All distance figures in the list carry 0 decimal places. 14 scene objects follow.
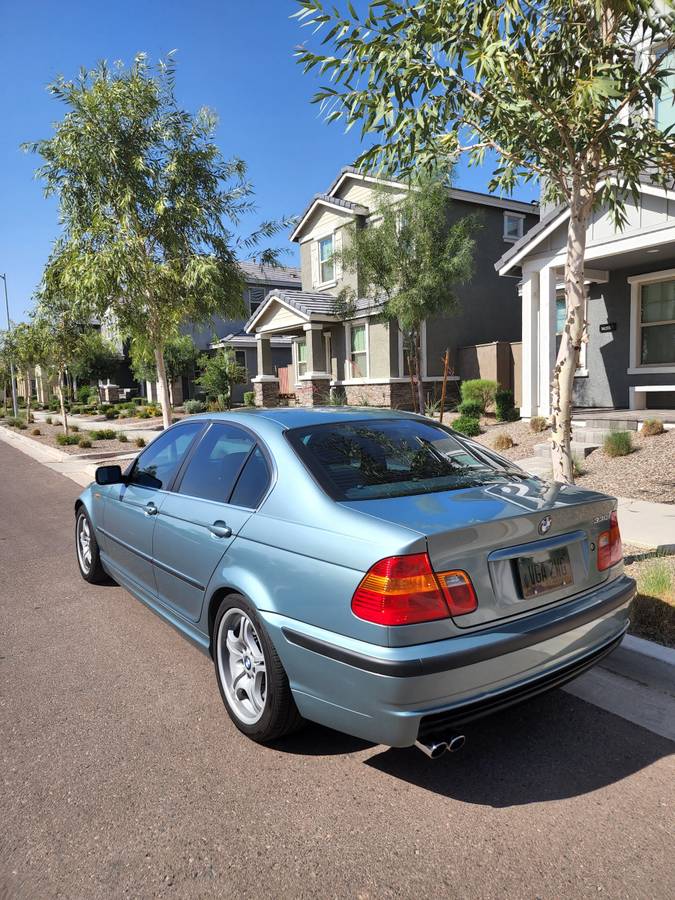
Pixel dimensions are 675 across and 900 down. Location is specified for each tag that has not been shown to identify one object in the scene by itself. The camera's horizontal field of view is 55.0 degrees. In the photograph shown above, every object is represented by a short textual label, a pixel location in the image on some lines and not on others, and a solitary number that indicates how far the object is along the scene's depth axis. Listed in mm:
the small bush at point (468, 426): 13275
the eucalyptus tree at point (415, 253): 14828
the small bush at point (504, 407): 15336
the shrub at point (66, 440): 19016
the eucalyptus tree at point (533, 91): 4383
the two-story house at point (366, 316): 20047
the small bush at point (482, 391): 17016
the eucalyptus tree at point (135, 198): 10492
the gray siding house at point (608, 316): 12570
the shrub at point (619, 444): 9445
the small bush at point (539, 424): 12250
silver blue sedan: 2426
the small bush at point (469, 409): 14989
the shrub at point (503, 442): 11664
